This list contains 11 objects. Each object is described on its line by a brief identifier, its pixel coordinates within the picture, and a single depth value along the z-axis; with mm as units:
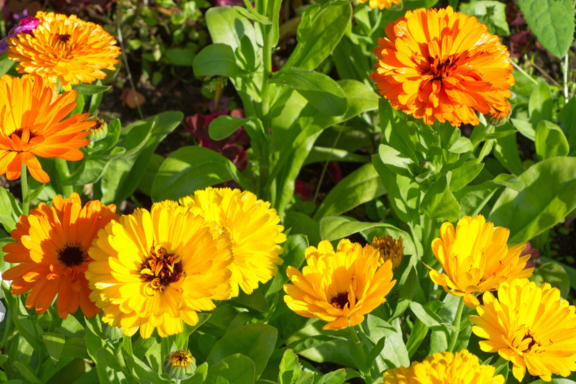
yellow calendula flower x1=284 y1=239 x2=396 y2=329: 1002
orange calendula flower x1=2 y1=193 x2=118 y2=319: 1010
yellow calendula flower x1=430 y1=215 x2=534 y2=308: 1011
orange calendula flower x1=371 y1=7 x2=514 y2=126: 1059
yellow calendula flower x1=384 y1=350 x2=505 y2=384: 990
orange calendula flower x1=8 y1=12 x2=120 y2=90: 1117
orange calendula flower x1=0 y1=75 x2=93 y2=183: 1023
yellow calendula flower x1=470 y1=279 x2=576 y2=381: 1004
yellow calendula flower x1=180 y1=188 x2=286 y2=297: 1036
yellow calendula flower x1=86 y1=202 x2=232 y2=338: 983
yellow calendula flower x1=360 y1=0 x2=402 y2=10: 1192
